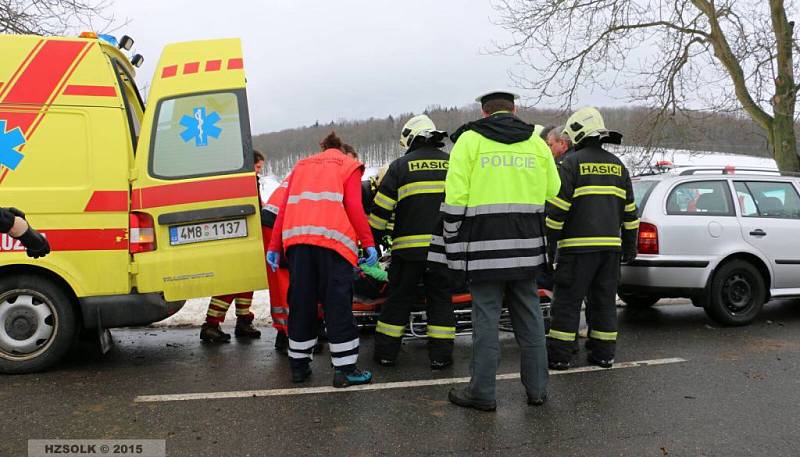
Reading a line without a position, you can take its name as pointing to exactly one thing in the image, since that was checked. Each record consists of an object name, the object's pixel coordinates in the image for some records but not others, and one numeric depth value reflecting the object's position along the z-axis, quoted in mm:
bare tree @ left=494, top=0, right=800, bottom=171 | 11398
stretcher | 5508
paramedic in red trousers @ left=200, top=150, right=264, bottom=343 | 5977
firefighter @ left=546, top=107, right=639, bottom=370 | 4887
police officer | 3961
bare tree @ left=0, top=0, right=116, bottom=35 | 8914
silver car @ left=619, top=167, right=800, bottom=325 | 6156
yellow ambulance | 4652
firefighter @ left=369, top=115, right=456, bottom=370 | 4961
